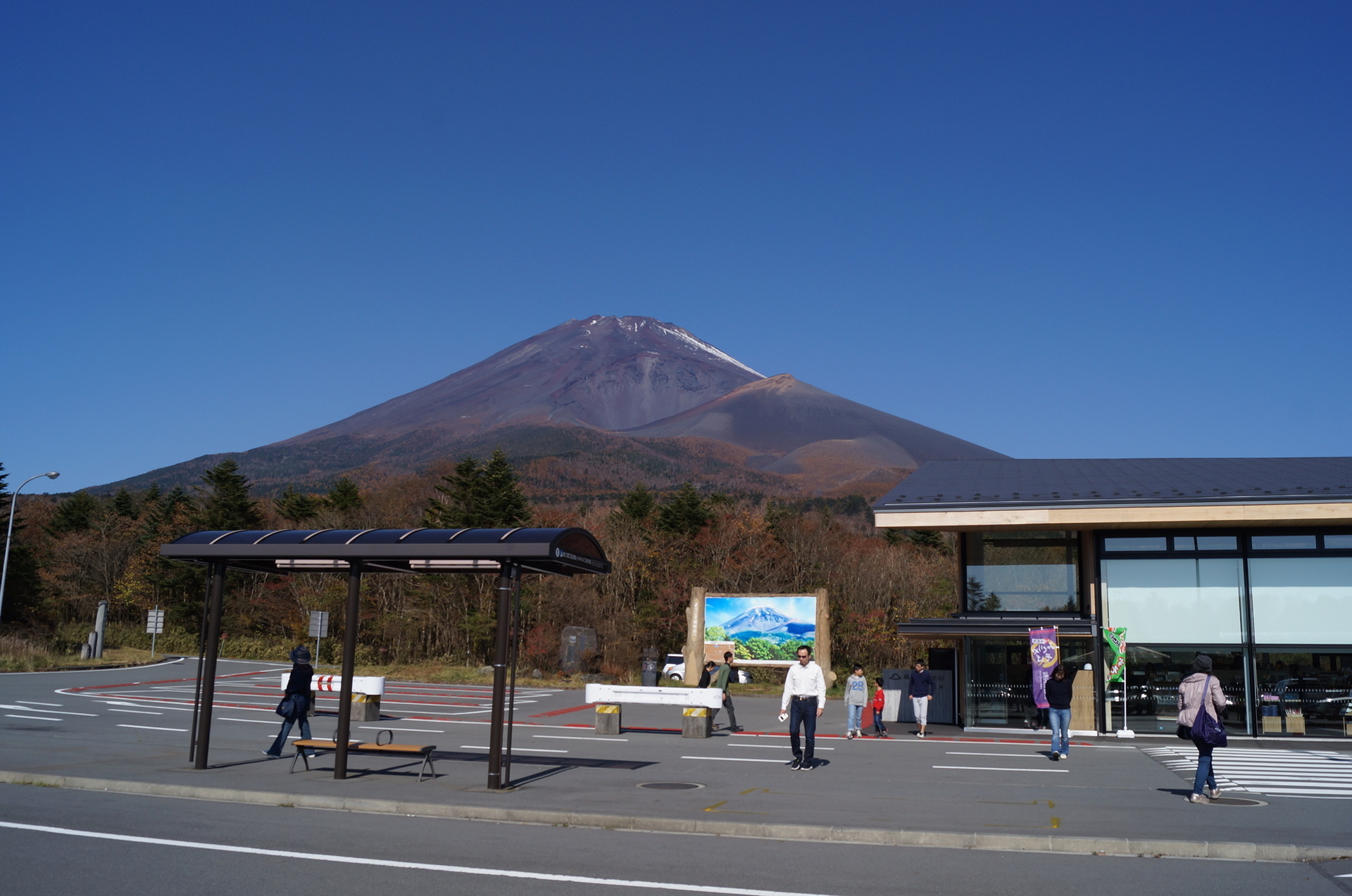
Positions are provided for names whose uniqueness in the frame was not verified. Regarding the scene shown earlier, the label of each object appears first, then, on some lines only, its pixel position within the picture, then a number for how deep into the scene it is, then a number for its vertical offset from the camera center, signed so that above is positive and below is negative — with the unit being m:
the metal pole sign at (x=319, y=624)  37.16 -1.12
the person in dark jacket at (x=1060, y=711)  16.11 -1.56
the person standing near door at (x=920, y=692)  19.84 -1.60
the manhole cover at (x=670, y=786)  12.09 -2.22
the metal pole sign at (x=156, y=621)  40.62 -1.30
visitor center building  19.66 +0.50
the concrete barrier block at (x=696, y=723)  19.55 -2.31
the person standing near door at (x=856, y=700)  19.44 -1.75
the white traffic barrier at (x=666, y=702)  19.55 -1.95
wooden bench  12.32 -1.93
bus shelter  11.33 +0.46
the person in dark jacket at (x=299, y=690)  14.27 -1.39
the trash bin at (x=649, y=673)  30.44 -2.13
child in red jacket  20.12 -2.26
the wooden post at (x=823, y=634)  31.92 -0.84
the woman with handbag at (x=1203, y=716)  10.66 -1.04
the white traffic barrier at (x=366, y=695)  21.77 -2.16
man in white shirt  13.90 -1.20
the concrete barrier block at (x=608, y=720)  19.95 -2.34
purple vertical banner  19.75 -0.76
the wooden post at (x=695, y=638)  33.28 -1.12
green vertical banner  20.25 -0.74
